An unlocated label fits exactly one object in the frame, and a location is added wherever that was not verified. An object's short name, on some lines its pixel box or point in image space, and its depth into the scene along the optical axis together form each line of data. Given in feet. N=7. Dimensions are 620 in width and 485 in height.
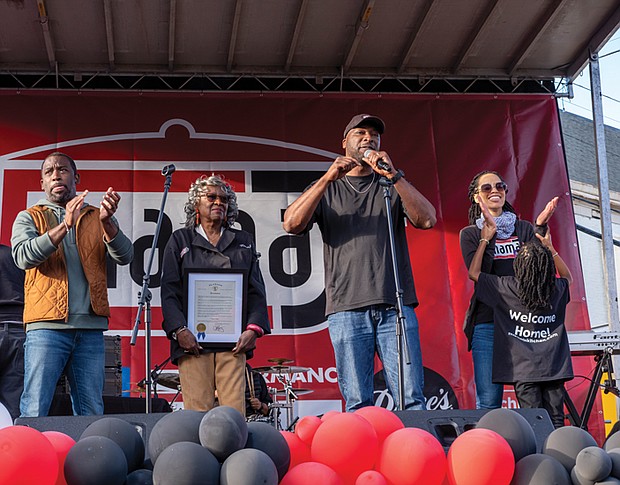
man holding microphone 12.39
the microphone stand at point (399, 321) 11.61
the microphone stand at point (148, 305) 13.19
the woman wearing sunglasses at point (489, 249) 14.47
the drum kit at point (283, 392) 22.17
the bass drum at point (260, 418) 20.99
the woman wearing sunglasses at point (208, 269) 13.35
